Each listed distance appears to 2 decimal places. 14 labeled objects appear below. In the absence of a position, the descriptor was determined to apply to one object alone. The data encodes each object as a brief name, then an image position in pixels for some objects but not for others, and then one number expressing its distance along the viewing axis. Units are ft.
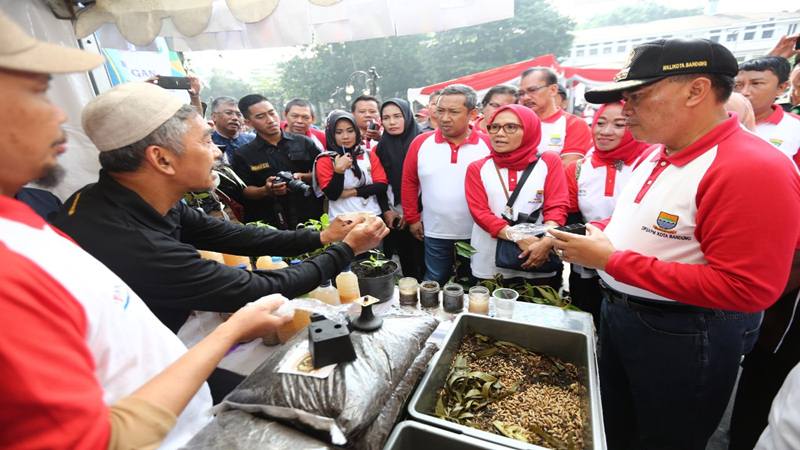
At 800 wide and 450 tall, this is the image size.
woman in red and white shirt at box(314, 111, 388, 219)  12.37
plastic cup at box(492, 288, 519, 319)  6.09
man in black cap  4.16
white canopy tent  7.68
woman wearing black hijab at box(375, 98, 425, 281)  13.25
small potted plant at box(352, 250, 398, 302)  6.95
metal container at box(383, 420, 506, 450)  3.53
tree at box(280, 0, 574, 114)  106.83
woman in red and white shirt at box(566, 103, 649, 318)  8.84
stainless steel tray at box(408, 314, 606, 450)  3.70
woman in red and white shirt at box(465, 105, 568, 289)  8.84
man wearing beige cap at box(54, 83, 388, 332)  4.18
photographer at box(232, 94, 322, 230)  13.10
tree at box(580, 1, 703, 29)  167.11
